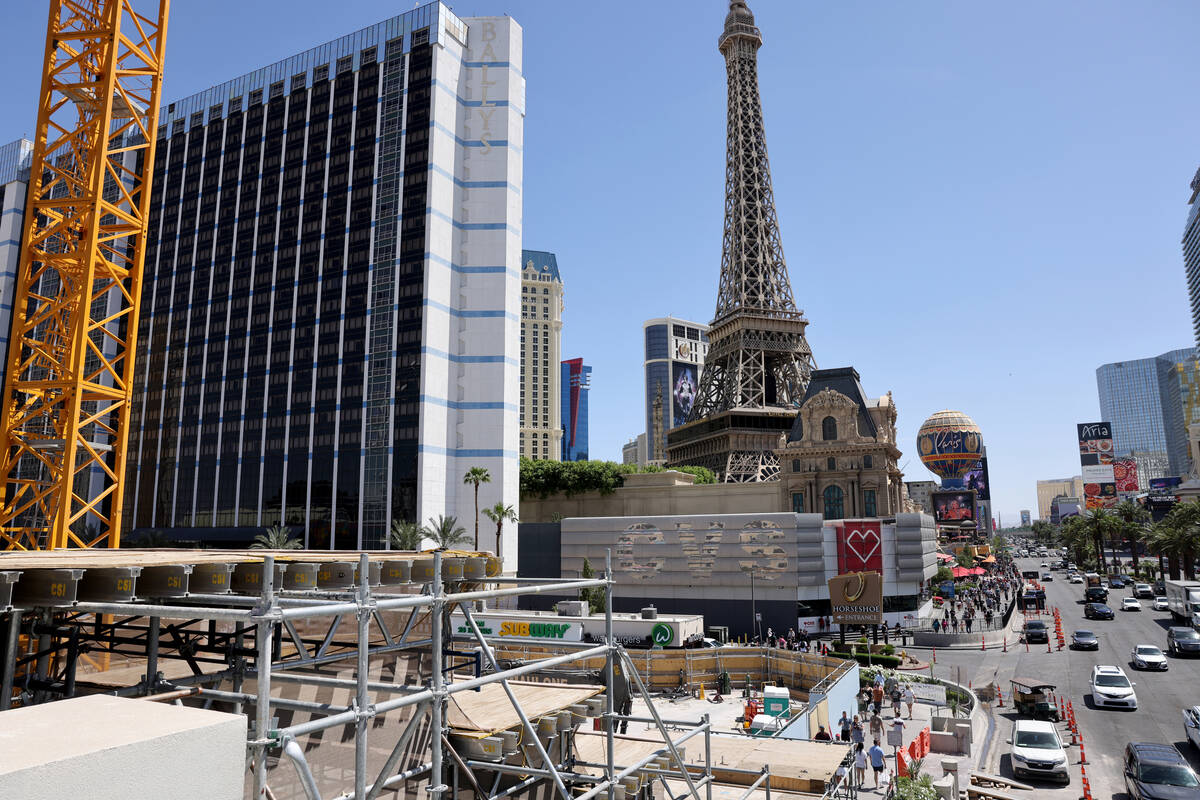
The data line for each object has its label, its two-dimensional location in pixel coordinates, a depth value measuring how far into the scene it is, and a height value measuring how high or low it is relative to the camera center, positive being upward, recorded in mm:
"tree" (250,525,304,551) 63250 -2241
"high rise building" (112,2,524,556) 73062 +22786
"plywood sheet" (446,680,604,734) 11016 -3037
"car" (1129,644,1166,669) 39438 -7894
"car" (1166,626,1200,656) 42938 -7709
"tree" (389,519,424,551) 61906 -1789
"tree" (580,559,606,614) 55531 -6240
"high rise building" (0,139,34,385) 87125 +33866
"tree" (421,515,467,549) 60969 -1557
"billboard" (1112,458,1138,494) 191125 +8459
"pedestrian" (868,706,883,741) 27500 -7984
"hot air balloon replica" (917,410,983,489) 159250 +13873
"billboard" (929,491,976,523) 134375 +585
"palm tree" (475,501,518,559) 67581 -63
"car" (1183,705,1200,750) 25016 -7362
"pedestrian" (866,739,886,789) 24219 -8026
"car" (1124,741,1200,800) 19188 -7057
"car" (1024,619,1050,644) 51144 -8433
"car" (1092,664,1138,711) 31812 -7777
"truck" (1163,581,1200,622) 52312 -6536
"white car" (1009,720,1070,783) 23078 -7685
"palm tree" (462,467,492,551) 70125 +3507
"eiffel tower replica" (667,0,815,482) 99375 +25964
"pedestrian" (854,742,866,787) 23859 -8170
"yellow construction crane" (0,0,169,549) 28891 +10438
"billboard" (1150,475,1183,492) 175925 +5861
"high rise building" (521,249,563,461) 186625 +37543
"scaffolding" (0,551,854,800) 7012 -1819
